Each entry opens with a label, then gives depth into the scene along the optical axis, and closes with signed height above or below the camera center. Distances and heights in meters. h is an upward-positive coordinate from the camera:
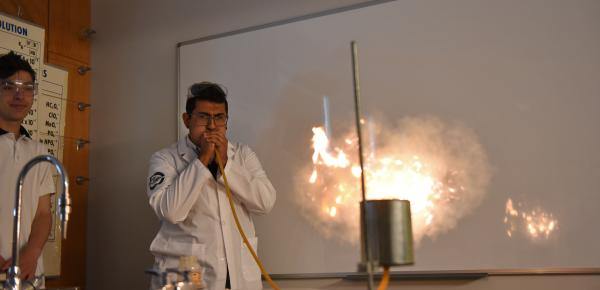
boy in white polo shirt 2.33 +0.26
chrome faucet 1.24 +0.05
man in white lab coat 2.38 +0.11
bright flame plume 2.56 +0.19
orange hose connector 0.83 -0.08
